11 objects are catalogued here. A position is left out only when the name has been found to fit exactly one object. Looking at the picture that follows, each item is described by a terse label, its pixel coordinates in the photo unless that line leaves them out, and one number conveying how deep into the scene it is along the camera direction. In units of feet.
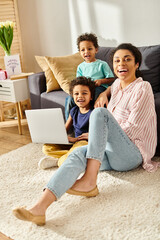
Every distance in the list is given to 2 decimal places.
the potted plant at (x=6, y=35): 10.64
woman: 5.21
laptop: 7.02
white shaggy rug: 4.90
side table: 10.24
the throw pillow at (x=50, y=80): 9.78
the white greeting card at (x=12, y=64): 10.89
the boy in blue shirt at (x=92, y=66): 8.46
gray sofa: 8.30
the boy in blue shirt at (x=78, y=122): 7.28
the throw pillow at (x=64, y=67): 9.46
